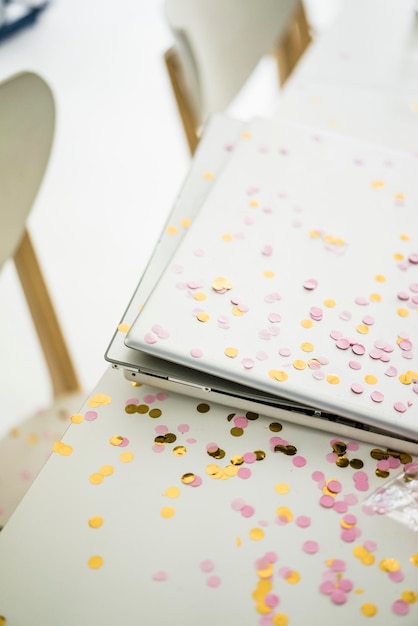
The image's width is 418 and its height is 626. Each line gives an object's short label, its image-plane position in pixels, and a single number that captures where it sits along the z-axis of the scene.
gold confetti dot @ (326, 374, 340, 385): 0.61
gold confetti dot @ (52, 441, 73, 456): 0.61
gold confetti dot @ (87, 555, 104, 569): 0.54
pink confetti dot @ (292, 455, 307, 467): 0.61
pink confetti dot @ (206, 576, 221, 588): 0.53
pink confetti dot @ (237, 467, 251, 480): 0.60
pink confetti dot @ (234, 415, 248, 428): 0.63
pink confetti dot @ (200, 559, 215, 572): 0.54
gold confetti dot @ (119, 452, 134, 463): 0.60
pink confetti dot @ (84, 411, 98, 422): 0.63
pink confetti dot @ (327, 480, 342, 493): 0.59
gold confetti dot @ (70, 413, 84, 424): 0.63
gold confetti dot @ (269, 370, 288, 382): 0.61
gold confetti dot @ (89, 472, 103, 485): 0.59
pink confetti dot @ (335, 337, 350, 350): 0.64
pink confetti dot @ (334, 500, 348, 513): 0.58
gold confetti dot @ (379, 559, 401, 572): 0.54
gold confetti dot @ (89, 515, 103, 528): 0.56
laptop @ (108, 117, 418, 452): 0.61
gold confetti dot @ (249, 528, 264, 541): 0.56
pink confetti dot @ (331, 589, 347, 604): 0.52
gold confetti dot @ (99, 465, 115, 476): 0.60
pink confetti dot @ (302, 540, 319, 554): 0.55
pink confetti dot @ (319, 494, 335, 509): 0.58
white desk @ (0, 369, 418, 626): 0.52
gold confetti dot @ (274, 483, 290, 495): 0.59
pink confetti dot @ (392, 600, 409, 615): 0.52
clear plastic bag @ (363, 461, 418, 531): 0.57
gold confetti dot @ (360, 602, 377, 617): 0.52
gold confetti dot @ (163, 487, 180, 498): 0.58
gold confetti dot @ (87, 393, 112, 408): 0.65
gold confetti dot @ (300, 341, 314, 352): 0.64
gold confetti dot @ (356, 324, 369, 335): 0.66
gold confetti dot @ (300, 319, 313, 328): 0.66
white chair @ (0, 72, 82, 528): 0.84
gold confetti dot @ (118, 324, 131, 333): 0.66
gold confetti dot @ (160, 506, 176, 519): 0.57
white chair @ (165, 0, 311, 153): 1.16
